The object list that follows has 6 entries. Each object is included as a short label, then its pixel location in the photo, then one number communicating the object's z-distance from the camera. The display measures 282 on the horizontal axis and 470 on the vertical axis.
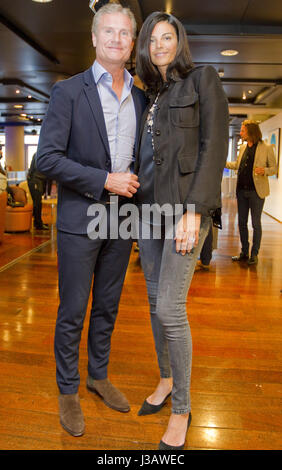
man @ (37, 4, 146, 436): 1.63
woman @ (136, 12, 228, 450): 1.50
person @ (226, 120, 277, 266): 5.00
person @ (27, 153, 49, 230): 7.15
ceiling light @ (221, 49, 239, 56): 6.40
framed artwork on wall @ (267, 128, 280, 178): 9.87
